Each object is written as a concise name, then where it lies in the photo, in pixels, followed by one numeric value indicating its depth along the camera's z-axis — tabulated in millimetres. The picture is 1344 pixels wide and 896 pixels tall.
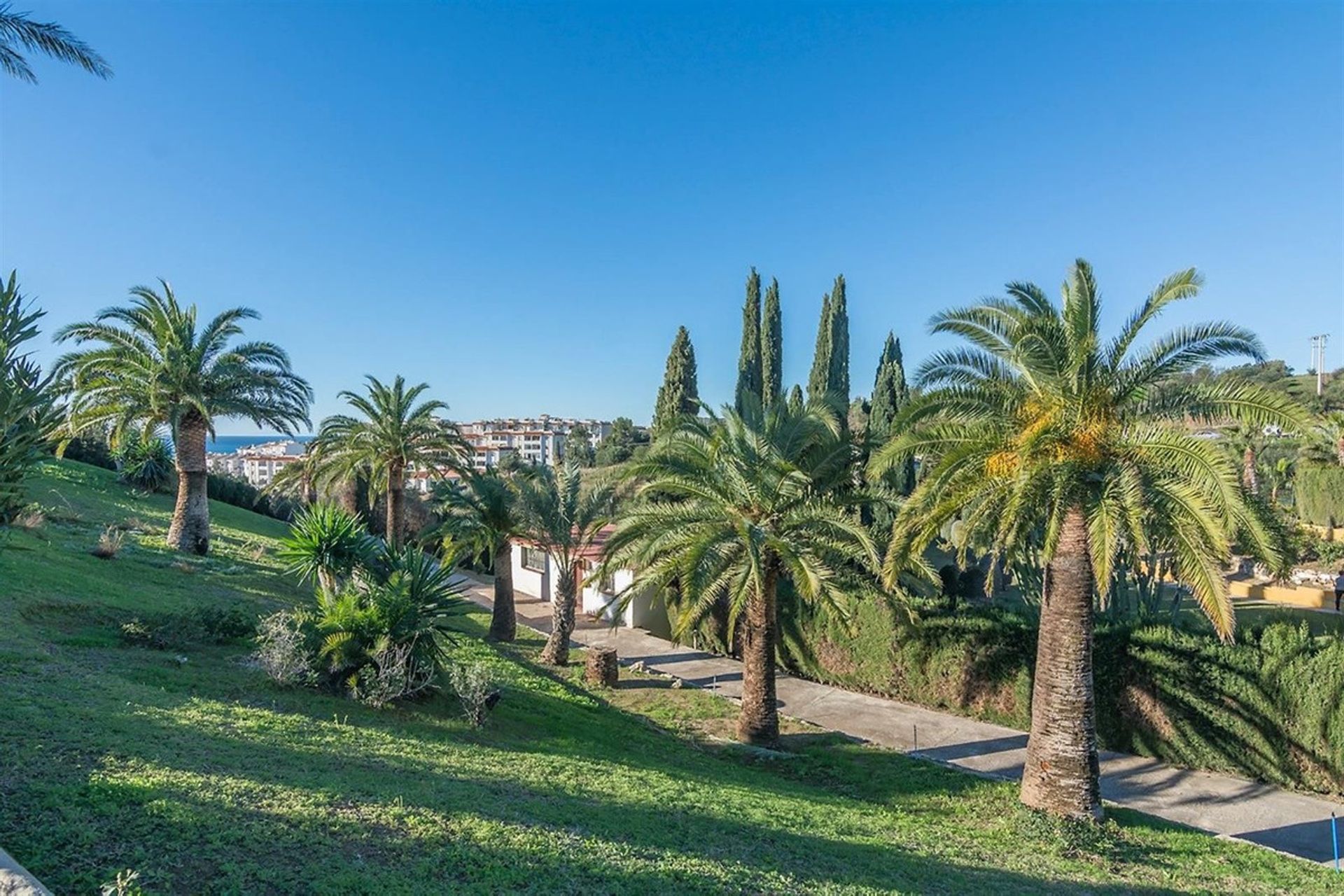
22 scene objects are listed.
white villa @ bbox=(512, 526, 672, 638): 24828
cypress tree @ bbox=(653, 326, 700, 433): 35875
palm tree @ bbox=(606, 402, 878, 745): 13039
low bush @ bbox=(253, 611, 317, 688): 9195
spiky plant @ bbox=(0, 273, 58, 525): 6004
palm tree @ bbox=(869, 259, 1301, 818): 9945
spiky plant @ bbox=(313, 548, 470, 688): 9719
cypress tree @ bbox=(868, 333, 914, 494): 35625
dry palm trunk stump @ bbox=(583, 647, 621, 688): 16859
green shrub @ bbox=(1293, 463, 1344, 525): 42469
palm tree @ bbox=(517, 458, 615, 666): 18422
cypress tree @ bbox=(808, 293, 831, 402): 41562
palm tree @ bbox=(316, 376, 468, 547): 23422
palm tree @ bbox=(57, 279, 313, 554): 17891
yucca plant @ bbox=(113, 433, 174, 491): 28125
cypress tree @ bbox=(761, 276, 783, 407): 38719
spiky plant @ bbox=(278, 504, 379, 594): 11250
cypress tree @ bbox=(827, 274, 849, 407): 41906
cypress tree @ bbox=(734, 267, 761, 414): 36469
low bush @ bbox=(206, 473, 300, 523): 33844
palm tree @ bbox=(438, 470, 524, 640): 20062
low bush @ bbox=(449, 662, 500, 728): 9750
